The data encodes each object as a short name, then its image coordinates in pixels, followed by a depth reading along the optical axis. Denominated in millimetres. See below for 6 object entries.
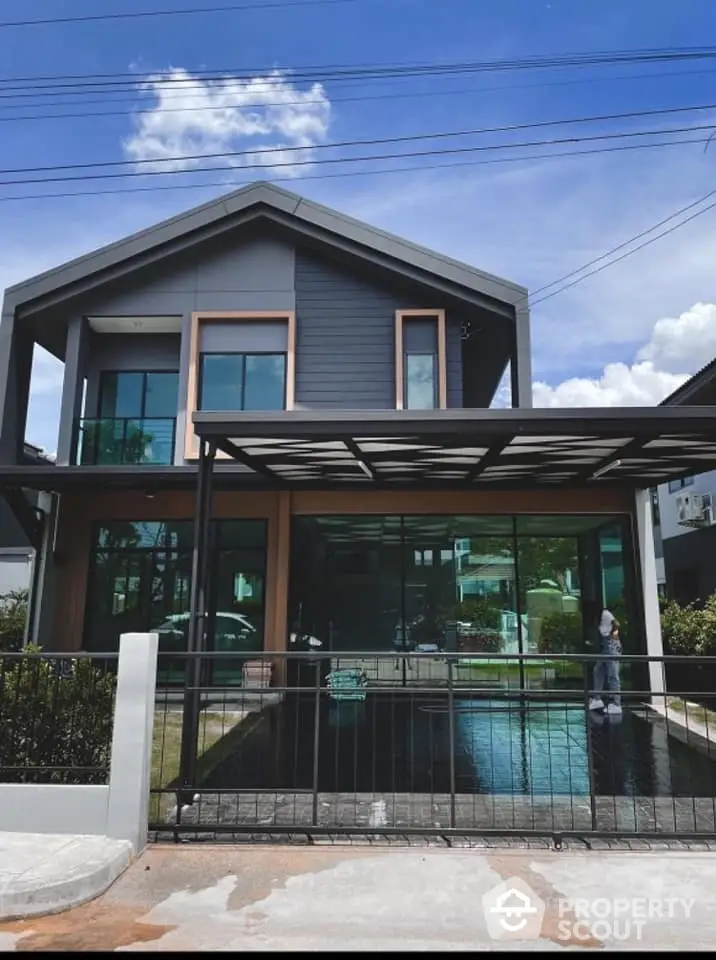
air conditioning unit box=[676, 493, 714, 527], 17406
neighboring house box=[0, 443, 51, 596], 19375
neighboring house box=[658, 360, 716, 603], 15891
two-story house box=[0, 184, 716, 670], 12453
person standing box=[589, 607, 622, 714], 10586
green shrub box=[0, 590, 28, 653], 14367
